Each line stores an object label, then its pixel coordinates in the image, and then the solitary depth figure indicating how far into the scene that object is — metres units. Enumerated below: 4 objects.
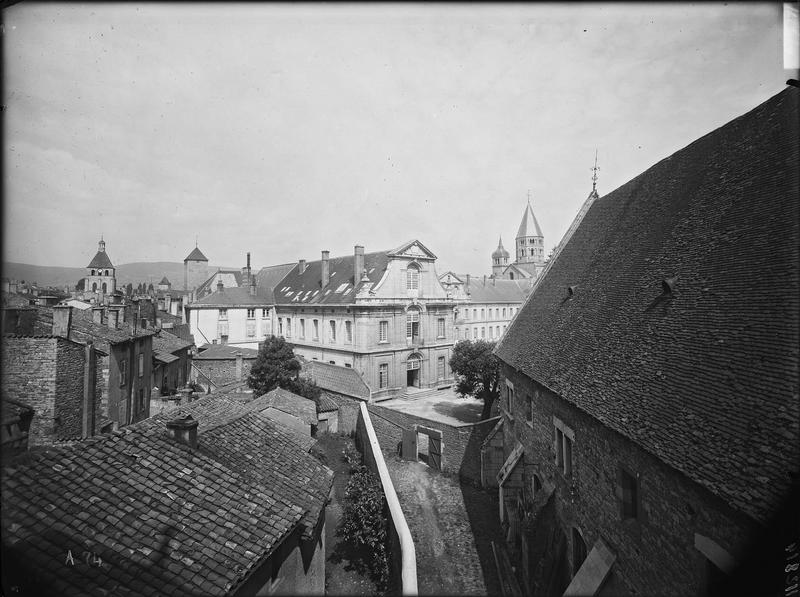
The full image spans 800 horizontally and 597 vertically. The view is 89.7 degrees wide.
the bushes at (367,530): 10.43
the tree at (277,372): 23.92
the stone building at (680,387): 4.25
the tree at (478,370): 21.83
